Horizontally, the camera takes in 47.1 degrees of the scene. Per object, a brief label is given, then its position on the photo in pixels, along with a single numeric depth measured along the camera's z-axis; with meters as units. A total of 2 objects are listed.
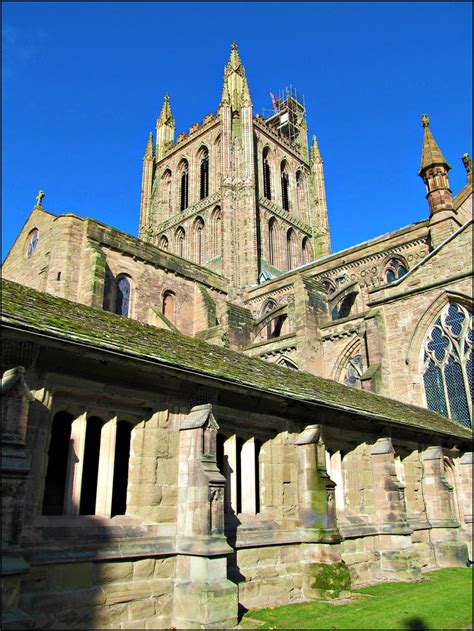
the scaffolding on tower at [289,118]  59.16
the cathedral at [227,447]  7.11
